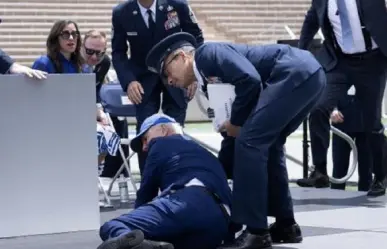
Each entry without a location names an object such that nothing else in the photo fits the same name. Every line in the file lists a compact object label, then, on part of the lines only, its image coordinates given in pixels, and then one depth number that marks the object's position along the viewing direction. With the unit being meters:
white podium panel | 11.46
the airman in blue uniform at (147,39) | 13.89
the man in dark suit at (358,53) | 14.44
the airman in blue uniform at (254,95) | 9.68
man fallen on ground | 9.50
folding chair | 15.59
